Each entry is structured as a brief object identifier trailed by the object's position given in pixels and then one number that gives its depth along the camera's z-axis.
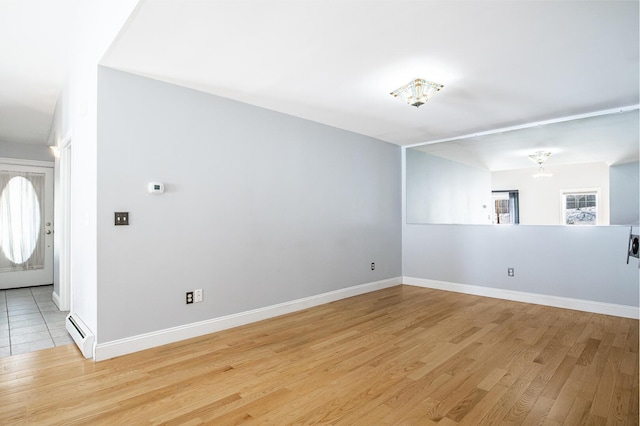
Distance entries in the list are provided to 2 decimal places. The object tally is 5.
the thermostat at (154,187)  2.93
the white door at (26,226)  5.52
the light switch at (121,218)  2.76
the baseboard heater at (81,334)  2.68
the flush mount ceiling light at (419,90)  2.95
